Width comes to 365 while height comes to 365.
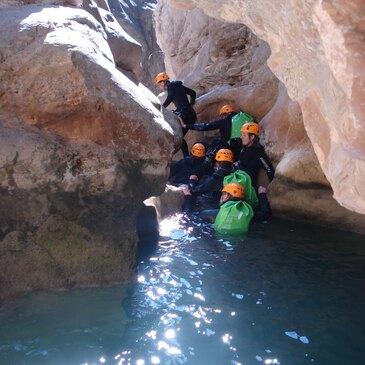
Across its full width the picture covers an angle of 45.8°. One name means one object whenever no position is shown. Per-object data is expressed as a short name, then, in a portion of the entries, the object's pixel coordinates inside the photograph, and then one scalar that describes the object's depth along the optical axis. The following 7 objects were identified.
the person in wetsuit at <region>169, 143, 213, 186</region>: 9.51
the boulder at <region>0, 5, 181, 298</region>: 4.70
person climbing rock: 11.01
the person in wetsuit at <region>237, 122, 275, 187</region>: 8.65
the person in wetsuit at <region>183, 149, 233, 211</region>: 8.47
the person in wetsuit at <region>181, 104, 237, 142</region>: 10.37
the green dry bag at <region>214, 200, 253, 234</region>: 6.84
